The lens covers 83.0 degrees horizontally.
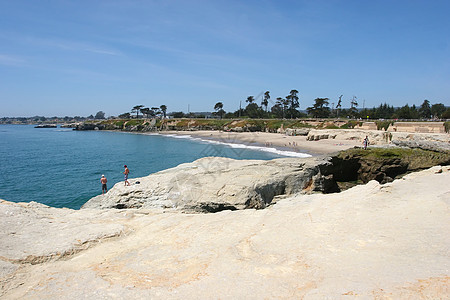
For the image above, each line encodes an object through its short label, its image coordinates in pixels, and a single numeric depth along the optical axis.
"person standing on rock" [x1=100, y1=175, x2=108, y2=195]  17.54
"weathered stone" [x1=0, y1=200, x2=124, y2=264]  6.72
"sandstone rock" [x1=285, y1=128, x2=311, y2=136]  70.24
